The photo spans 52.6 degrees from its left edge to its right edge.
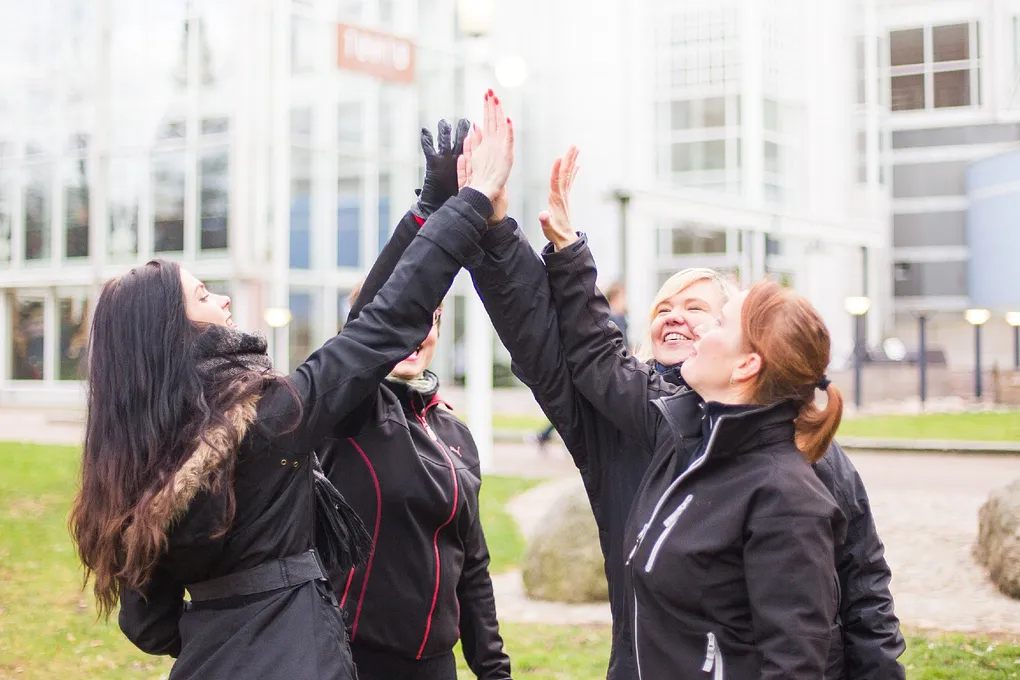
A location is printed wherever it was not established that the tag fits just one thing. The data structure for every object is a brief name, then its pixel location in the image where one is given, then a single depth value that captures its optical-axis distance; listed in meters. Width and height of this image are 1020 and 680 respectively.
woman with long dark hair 2.32
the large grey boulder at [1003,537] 7.00
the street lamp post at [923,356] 20.97
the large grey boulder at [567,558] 7.37
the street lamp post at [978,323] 20.88
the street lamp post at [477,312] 11.71
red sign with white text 12.30
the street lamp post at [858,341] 21.42
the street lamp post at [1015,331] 19.77
